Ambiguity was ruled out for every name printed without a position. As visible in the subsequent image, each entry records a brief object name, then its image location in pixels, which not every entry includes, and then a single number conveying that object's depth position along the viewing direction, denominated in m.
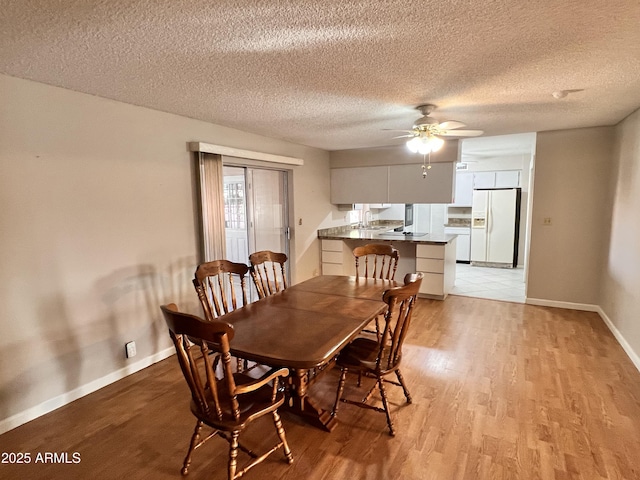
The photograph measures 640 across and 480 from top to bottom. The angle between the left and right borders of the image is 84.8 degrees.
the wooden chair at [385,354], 1.90
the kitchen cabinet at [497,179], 6.83
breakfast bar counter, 4.60
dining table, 1.65
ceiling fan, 2.87
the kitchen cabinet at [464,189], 7.30
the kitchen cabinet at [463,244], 7.33
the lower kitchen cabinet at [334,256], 5.25
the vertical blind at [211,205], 3.27
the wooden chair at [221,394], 1.42
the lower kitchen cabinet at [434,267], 4.56
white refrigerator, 6.72
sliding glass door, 4.13
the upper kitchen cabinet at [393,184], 4.83
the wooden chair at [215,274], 2.31
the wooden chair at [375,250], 3.30
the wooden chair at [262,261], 2.83
